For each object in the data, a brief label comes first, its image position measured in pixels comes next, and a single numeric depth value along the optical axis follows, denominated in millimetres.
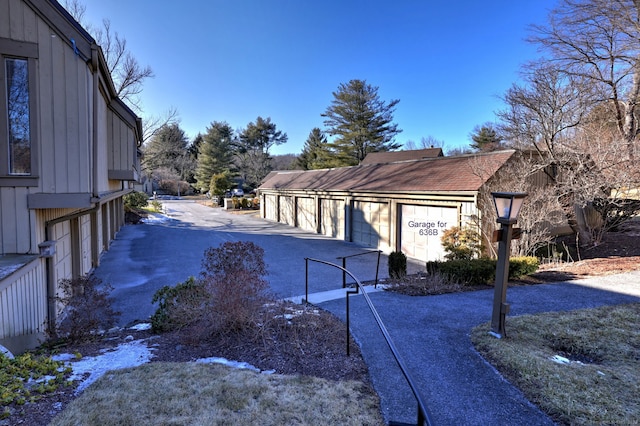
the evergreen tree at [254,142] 54219
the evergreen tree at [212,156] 51656
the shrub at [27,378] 3029
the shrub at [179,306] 5688
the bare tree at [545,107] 12883
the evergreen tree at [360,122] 40656
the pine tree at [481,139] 40219
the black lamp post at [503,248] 4930
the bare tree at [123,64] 25250
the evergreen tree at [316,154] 43688
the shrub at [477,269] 8742
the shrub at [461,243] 10992
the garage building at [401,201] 11961
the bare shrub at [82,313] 5227
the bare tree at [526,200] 11266
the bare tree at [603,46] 13039
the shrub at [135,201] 28439
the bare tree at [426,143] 58169
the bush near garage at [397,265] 9539
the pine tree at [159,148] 30016
